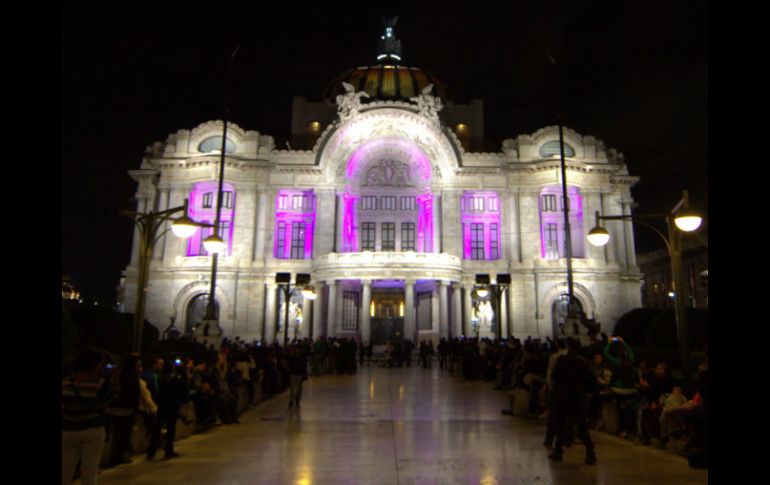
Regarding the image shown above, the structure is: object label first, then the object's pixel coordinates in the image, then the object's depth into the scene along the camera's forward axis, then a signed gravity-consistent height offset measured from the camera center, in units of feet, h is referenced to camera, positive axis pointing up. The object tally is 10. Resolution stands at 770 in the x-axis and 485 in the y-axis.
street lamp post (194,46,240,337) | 103.19 +5.75
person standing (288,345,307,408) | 50.72 -3.91
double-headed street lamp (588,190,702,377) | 38.19 +7.97
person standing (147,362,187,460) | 32.14 -4.65
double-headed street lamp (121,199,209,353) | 38.99 +7.21
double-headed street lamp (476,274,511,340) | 98.20 +10.34
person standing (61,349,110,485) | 19.62 -3.36
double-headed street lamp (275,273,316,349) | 98.16 +10.56
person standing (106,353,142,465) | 29.30 -4.05
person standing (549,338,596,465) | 30.12 -3.31
